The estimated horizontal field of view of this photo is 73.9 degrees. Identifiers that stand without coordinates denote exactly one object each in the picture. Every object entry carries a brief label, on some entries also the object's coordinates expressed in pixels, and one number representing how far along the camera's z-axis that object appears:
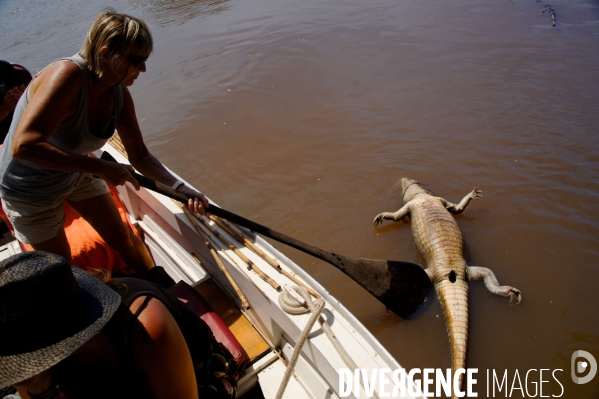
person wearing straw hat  1.28
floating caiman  3.74
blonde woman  2.34
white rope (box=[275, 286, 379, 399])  2.26
